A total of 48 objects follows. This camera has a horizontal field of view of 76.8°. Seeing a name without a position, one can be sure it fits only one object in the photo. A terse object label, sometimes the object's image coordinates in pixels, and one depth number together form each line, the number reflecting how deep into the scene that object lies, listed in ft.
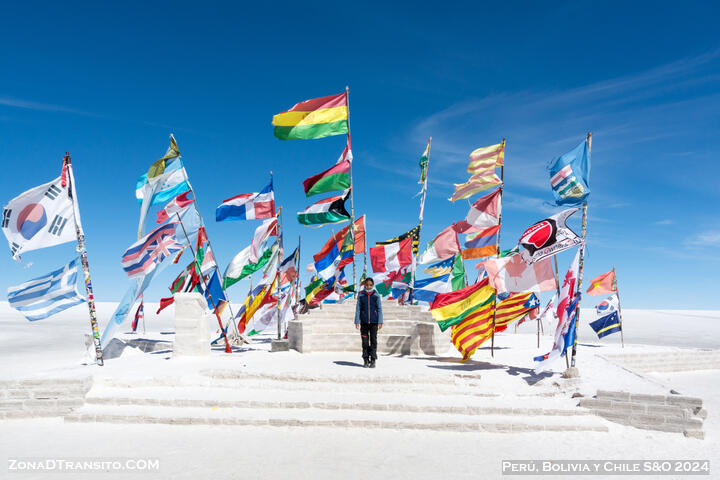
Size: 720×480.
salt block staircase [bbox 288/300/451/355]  41.68
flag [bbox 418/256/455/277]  61.00
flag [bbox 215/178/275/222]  48.49
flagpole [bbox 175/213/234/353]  41.59
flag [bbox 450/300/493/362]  35.32
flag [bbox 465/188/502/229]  41.70
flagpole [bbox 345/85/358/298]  48.83
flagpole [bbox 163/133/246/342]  42.63
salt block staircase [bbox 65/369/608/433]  23.09
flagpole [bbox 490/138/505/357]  41.48
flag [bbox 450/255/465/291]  61.67
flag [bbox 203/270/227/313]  47.98
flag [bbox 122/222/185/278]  36.32
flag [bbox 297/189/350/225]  48.80
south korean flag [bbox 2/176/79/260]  29.25
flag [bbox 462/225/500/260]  43.34
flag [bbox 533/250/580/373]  30.04
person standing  33.24
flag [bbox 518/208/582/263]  30.71
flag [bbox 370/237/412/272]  54.29
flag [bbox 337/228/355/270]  51.26
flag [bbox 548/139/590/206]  31.07
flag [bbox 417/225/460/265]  48.29
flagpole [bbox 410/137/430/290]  54.54
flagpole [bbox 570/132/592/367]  31.04
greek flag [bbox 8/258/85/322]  30.42
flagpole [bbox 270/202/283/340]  50.90
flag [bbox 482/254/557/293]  33.06
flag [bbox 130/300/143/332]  70.26
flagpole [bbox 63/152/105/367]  32.27
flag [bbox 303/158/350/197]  48.21
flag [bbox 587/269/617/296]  59.41
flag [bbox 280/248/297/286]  54.90
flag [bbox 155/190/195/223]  42.34
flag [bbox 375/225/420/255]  55.21
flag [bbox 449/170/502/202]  43.19
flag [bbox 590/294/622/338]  56.54
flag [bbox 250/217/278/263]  50.19
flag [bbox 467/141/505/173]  43.24
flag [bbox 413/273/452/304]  48.29
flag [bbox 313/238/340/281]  52.44
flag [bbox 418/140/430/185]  55.98
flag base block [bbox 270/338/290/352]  42.83
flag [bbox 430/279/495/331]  35.55
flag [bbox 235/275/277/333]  52.75
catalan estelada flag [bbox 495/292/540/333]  37.17
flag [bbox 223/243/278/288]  49.52
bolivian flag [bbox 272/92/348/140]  47.70
